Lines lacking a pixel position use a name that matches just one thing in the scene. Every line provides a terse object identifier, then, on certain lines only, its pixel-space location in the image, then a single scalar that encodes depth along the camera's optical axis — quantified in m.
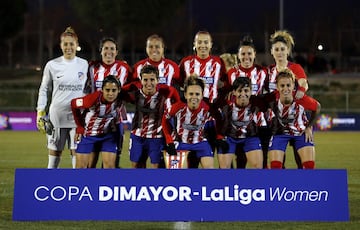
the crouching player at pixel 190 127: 14.45
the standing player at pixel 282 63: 15.50
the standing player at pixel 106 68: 15.42
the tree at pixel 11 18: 77.55
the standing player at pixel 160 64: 15.51
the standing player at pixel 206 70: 15.34
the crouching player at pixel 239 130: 14.73
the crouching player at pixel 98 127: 14.78
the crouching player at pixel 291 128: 14.65
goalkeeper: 16.26
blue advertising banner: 12.57
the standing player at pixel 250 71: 15.48
